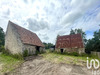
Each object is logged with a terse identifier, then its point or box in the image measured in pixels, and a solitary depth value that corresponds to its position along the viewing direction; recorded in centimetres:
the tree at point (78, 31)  2882
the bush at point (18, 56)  917
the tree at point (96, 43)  1581
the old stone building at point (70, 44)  1577
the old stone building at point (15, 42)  1077
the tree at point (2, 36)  2623
